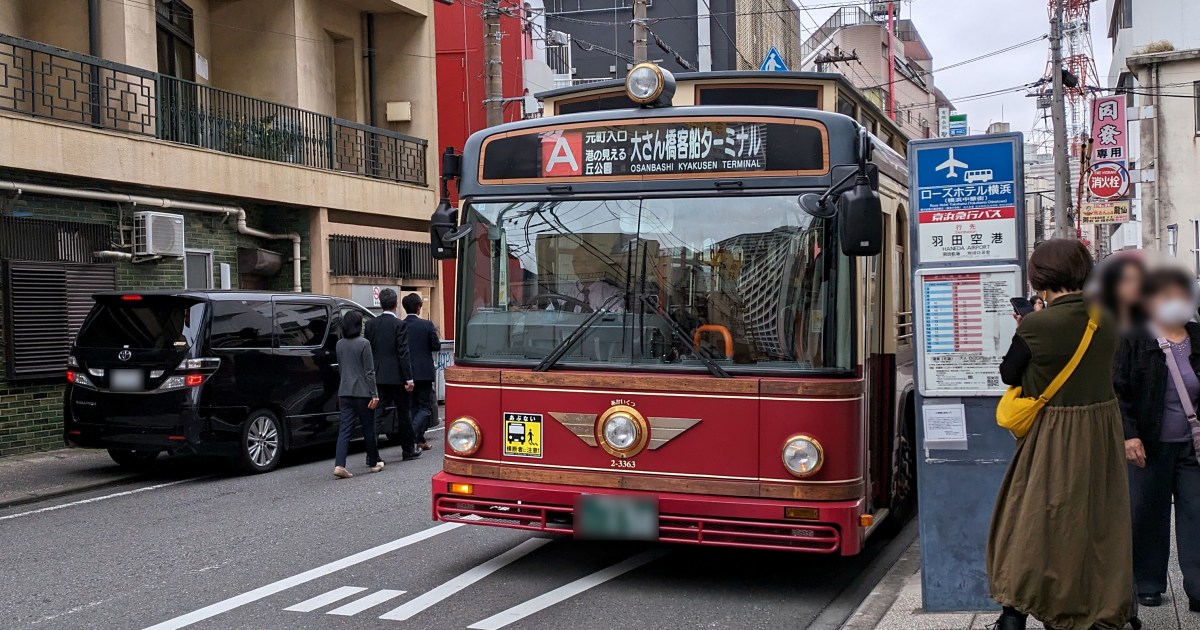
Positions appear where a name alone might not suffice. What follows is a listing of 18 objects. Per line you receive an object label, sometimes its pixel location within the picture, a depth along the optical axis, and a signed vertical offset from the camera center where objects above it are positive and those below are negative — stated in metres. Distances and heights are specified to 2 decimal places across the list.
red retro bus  6.03 -0.13
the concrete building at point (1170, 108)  29.59 +4.93
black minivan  10.83 -0.60
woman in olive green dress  4.36 -0.72
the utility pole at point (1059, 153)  27.06 +3.47
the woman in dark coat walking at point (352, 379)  10.88 -0.66
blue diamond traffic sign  18.14 +4.02
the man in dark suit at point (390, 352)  11.76 -0.44
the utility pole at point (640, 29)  21.00 +5.18
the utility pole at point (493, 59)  18.41 +4.17
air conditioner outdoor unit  15.17 +1.11
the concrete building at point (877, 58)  54.91 +12.93
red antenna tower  32.91 +7.84
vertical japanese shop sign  26.42 +3.83
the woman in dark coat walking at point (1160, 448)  5.30 -0.74
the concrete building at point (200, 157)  13.70 +2.30
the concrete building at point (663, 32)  41.50 +10.29
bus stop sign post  5.57 -0.18
